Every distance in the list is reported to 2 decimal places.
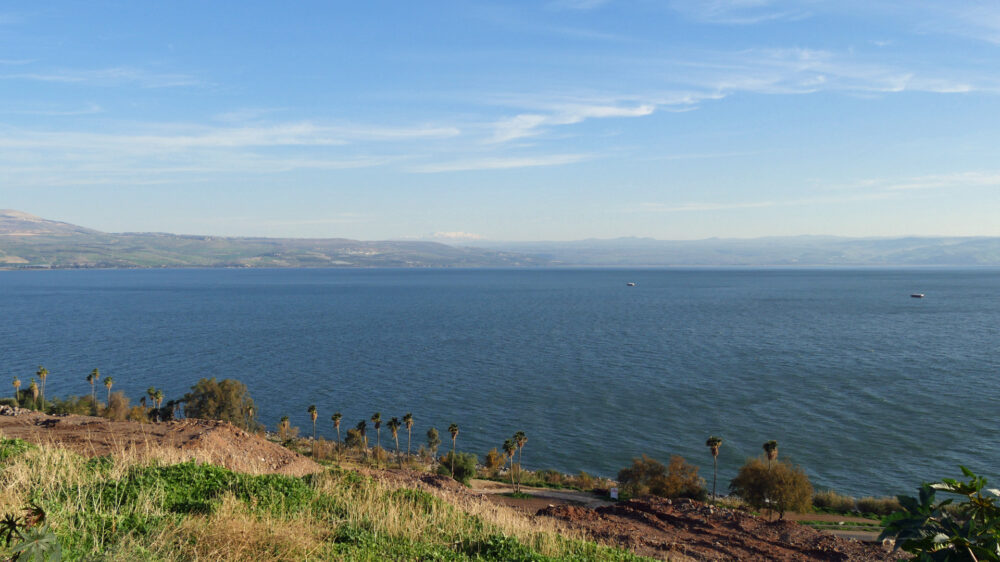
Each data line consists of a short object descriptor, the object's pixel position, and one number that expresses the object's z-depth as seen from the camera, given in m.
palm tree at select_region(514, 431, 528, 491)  47.44
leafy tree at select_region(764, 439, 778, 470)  42.41
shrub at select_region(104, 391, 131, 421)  56.32
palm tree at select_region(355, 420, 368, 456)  53.50
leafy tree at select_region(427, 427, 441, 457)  54.16
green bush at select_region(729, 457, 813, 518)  38.44
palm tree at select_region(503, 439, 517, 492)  46.47
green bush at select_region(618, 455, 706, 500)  43.41
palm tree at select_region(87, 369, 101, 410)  62.69
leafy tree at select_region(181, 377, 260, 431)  59.62
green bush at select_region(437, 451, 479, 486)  46.25
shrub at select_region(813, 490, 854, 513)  41.75
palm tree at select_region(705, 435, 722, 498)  43.78
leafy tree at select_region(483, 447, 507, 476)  50.56
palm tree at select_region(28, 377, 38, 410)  58.80
